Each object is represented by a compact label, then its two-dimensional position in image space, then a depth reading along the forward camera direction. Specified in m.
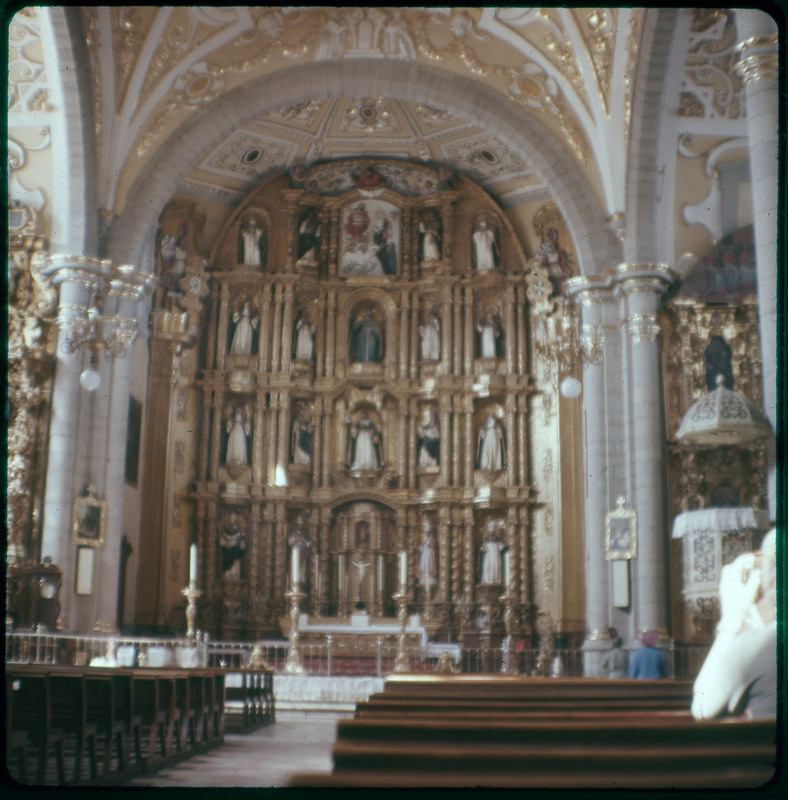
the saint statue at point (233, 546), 20.98
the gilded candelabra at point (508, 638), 17.84
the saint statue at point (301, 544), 21.27
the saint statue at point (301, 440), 21.95
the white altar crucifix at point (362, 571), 21.19
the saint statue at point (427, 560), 21.09
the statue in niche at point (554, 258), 20.94
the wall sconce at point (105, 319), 15.76
